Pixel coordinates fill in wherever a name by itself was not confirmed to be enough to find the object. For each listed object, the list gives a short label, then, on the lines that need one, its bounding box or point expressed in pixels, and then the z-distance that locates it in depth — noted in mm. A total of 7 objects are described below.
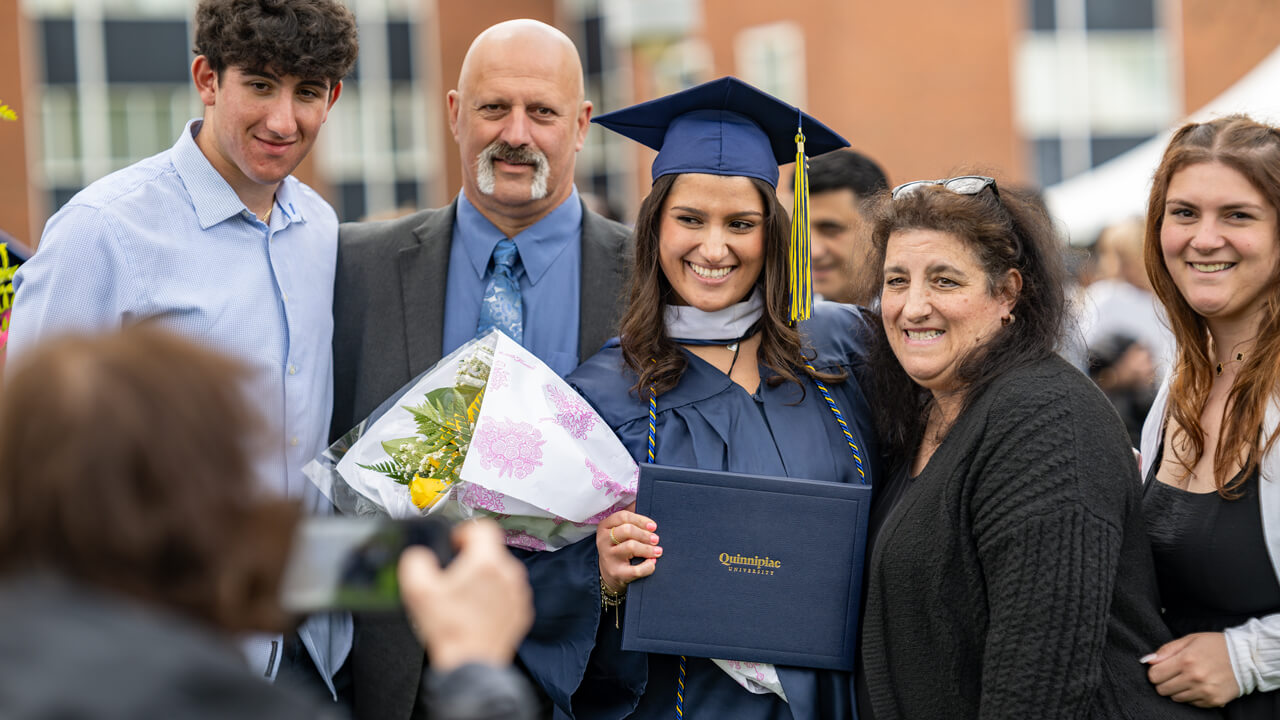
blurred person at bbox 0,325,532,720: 1270
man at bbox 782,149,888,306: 4836
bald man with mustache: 3576
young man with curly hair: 3033
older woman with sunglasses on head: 2504
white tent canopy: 10123
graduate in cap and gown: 3113
